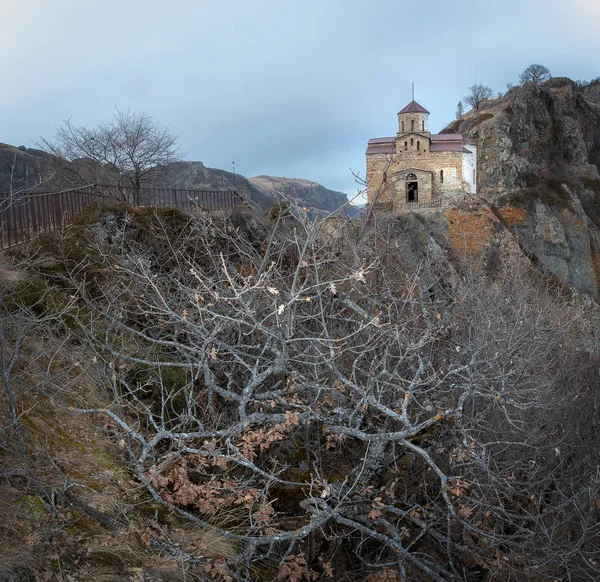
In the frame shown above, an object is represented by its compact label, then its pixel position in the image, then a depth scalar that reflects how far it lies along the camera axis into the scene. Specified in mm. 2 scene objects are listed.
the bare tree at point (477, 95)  73062
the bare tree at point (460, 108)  74812
